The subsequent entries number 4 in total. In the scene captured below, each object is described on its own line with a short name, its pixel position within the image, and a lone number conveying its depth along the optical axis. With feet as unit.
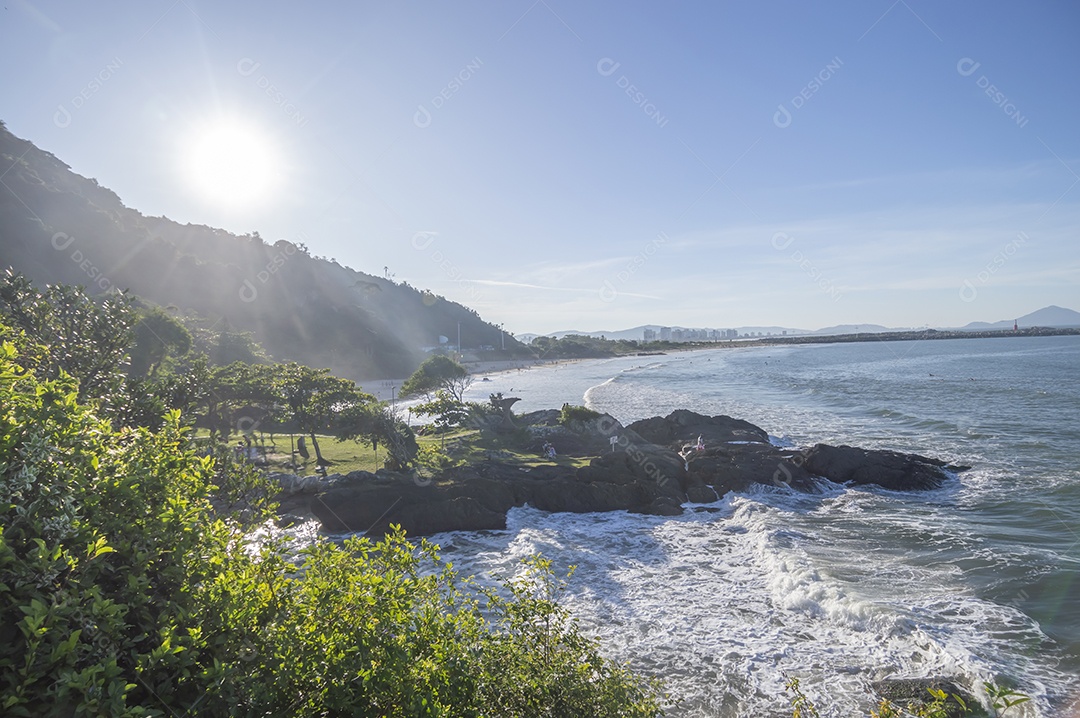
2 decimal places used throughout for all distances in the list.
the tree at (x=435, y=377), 127.03
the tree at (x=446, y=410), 99.09
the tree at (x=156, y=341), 127.75
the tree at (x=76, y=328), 28.32
